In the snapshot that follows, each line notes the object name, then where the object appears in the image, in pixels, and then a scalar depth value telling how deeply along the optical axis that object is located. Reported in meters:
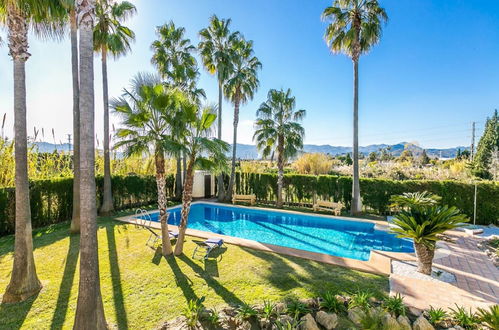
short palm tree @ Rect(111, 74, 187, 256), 6.10
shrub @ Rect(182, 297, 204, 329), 3.79
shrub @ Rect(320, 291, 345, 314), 4.36
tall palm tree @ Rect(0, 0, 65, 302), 4.48
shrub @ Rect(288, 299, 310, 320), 4.14
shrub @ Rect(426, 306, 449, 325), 4.02
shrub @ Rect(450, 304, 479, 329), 3.88
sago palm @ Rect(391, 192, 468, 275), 5.64
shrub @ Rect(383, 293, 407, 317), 4.27
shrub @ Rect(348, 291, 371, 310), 4.36
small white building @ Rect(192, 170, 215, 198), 17.95
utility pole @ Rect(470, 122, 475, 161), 33.69
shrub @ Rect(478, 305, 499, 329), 3.48
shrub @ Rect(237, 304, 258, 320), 4.06
